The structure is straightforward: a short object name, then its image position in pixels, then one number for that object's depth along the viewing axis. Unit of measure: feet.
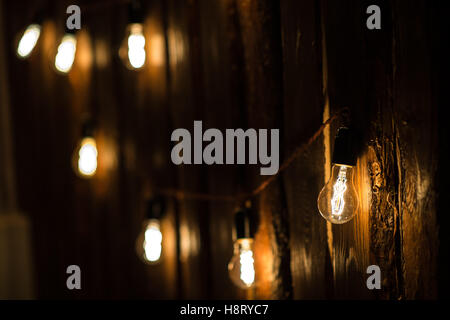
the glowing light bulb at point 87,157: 9.46
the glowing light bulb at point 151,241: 8.07
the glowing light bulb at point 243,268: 6.30
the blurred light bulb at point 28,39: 8.38
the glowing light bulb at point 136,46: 7.65
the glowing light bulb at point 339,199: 4.71
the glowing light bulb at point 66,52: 8.20
